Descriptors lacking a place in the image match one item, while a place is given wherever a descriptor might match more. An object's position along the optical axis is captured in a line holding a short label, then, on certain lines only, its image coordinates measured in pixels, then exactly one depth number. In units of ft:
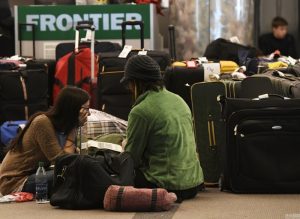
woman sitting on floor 26.77
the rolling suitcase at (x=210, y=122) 28.85
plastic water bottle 26.00
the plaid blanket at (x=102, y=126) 31.66
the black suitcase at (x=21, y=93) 40.17
